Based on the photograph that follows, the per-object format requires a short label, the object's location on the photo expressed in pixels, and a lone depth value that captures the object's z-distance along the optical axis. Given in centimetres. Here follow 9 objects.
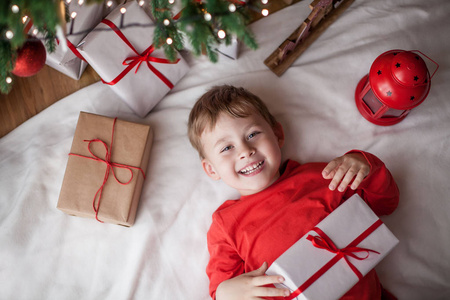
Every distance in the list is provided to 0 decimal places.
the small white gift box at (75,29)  123
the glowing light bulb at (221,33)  92
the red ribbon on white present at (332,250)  98
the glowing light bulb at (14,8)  74
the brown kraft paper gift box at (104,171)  122
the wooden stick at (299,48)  144
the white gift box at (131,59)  125
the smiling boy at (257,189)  113
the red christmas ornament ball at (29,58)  90
